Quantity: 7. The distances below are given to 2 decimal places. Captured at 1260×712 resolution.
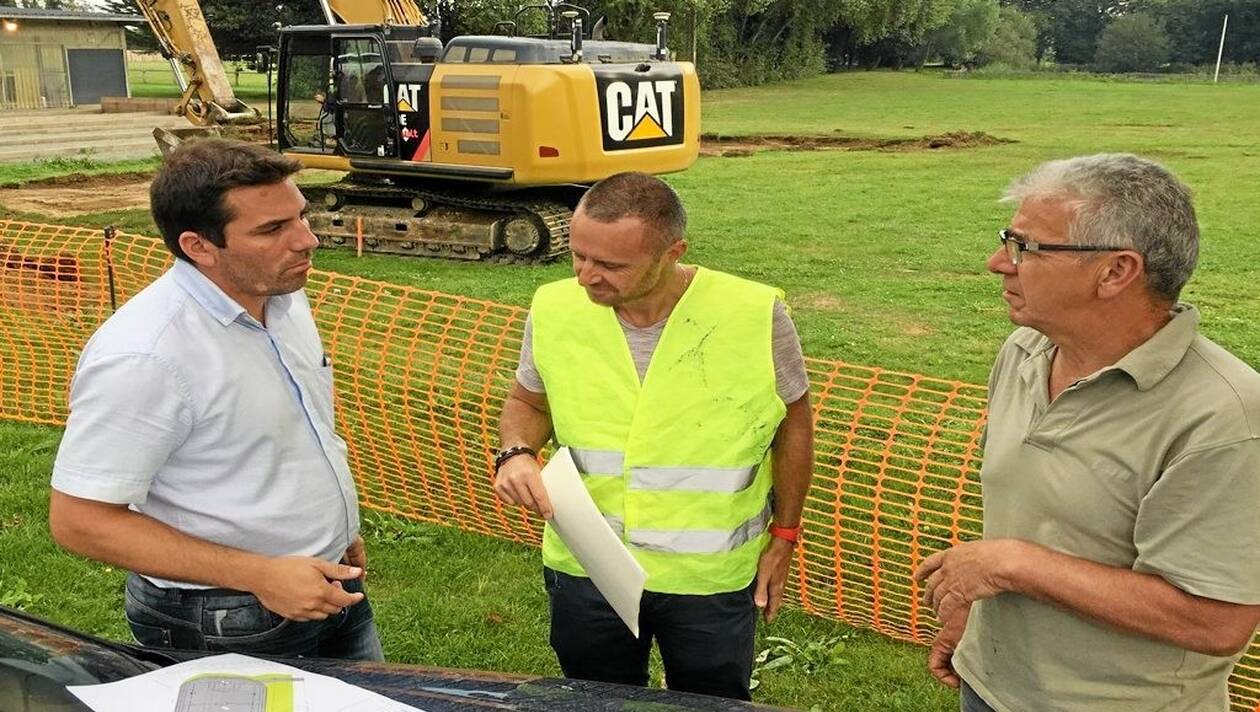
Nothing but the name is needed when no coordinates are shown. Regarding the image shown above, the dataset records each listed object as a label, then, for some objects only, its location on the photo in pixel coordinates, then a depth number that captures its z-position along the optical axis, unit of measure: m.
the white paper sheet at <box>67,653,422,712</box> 2.08
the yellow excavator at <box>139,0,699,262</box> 10.92
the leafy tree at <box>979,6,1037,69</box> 77.19
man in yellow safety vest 2.64
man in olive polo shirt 1.91
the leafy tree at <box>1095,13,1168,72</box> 77.12
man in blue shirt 2.26
